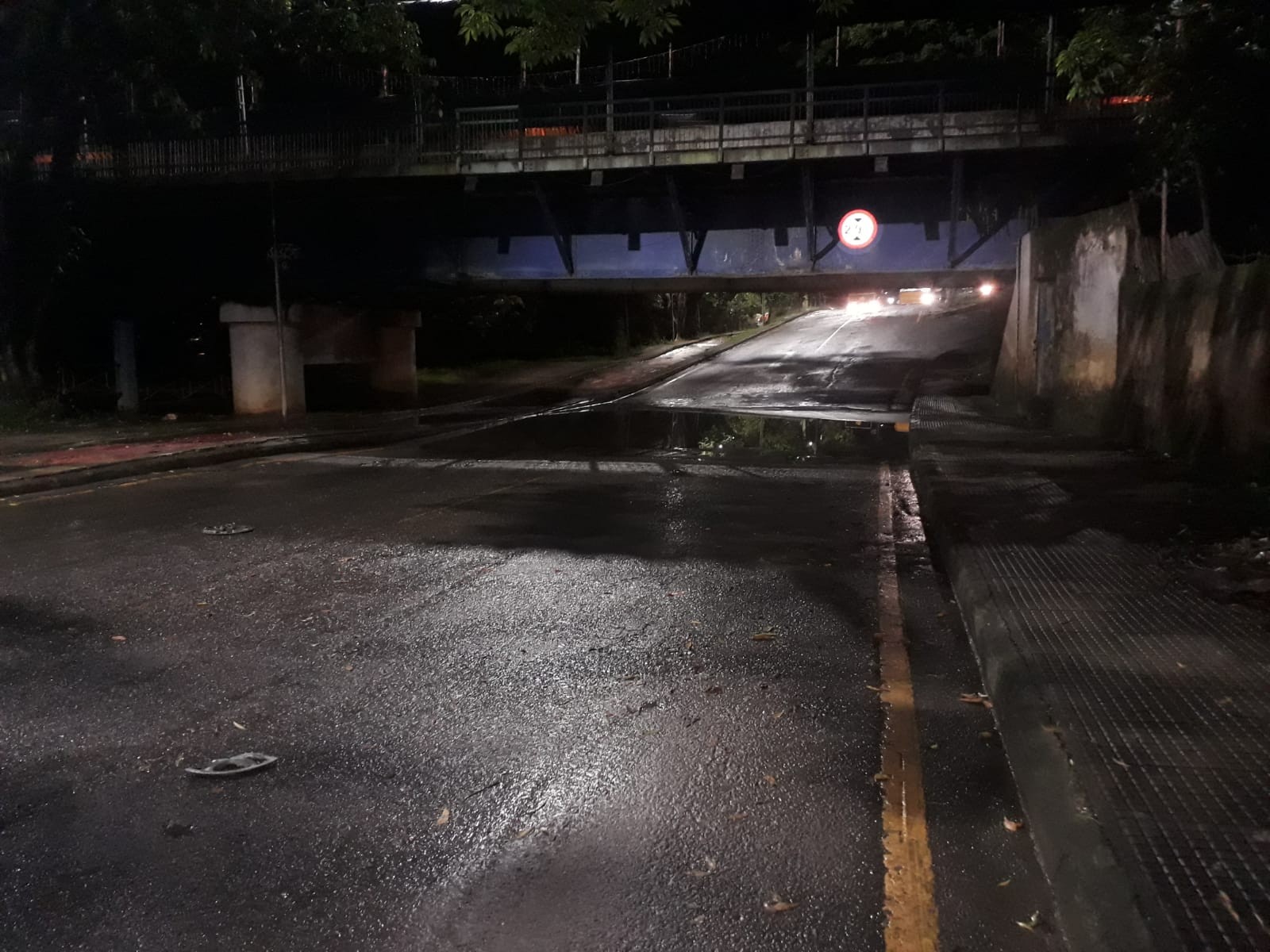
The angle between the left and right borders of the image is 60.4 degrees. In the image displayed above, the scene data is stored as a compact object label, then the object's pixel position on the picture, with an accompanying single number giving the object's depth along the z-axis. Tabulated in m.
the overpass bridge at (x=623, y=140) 19.59
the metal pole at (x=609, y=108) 21.16
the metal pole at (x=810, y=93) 20.14
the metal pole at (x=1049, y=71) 20.17
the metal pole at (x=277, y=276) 20.22
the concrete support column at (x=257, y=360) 25.94
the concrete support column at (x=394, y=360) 29.89
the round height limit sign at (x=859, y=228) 21.80
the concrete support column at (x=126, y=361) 27.67
